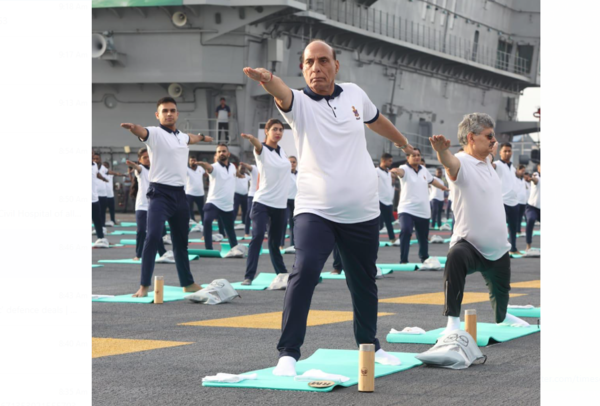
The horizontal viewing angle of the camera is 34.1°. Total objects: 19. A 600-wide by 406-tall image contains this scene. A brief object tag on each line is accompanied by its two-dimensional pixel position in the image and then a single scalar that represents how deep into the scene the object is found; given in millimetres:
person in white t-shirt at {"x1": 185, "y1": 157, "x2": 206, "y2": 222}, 24797
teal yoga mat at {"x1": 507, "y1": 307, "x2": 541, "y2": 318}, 9750
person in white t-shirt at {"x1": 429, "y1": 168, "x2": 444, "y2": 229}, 30453
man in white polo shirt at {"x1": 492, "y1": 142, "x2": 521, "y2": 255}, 18531
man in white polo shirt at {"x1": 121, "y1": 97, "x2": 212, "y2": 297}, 11430
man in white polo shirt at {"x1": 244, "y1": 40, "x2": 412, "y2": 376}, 6254
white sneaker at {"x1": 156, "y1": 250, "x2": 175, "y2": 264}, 17688
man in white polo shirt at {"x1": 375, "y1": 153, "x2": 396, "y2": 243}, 23906
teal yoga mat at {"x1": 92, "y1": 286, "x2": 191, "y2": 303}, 11320
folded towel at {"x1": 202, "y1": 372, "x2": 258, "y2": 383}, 5957
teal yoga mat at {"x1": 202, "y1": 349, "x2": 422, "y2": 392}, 5898
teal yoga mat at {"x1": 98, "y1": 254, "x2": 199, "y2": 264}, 17672
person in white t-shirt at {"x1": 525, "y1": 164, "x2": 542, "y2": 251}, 21250
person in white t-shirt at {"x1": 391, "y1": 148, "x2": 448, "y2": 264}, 17075
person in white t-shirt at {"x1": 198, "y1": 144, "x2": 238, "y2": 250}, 19750
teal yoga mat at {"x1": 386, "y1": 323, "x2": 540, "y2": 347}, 7863
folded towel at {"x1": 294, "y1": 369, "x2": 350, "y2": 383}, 5973
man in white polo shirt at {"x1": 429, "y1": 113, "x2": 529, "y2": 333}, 7707
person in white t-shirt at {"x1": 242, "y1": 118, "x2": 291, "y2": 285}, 13188
